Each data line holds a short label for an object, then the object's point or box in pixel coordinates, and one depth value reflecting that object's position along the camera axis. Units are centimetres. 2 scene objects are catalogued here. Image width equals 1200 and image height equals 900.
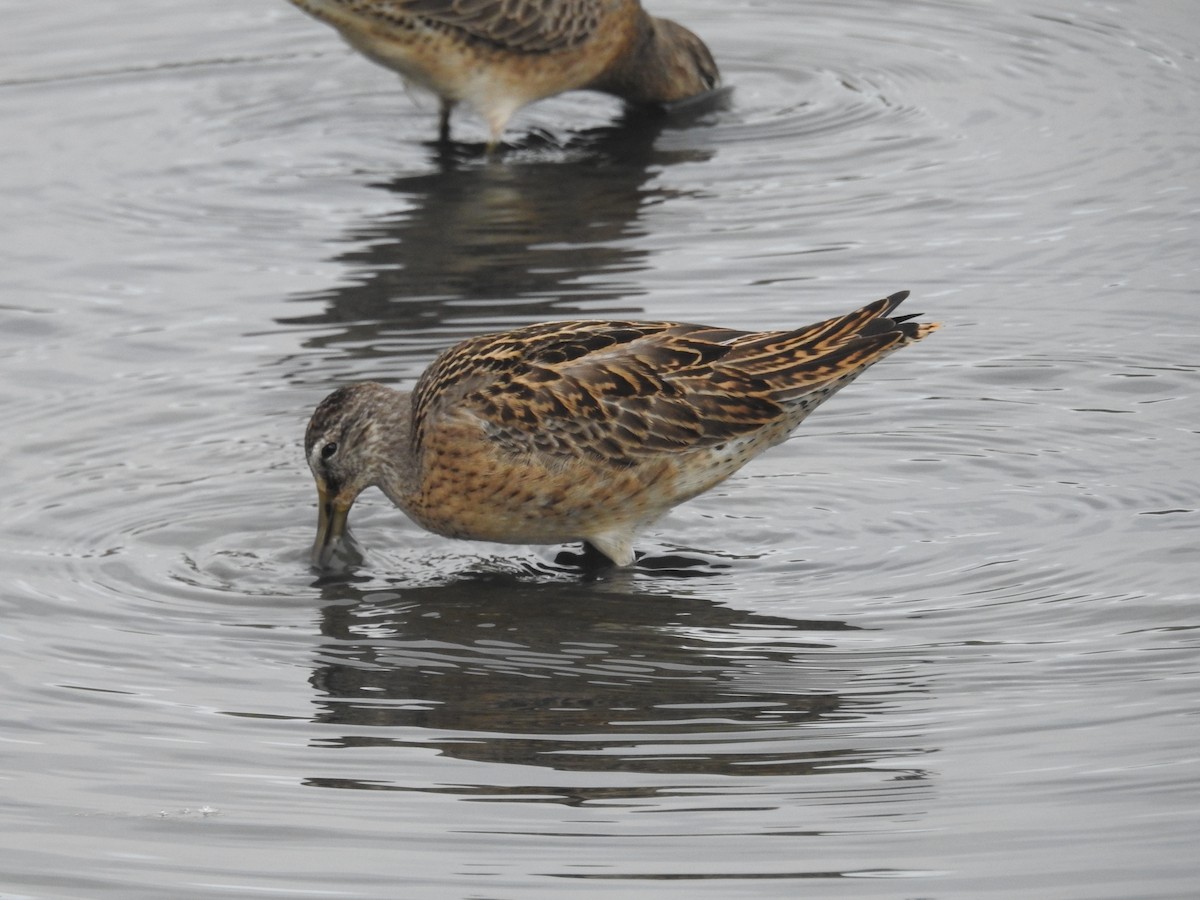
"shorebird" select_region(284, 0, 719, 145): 2184
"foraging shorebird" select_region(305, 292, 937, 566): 1337
